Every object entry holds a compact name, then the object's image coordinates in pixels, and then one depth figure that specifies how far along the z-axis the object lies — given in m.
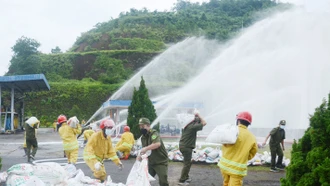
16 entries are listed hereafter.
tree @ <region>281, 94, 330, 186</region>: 3.37
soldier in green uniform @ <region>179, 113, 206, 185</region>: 8.47
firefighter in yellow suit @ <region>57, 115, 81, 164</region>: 10.46
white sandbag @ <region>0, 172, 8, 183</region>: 6.61
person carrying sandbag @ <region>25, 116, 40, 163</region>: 12.52
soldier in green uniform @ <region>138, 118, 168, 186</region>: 6.66
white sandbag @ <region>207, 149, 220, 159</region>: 11.84
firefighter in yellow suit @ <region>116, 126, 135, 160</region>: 12.93
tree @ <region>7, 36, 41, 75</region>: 48.19
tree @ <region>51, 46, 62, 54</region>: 76.90
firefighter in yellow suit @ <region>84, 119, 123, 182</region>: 6.98
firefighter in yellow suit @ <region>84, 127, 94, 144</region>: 16.24
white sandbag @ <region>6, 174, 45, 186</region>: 5.79
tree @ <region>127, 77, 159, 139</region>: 15.54
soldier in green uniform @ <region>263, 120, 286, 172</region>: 10.54
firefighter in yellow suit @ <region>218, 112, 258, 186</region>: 5.33
